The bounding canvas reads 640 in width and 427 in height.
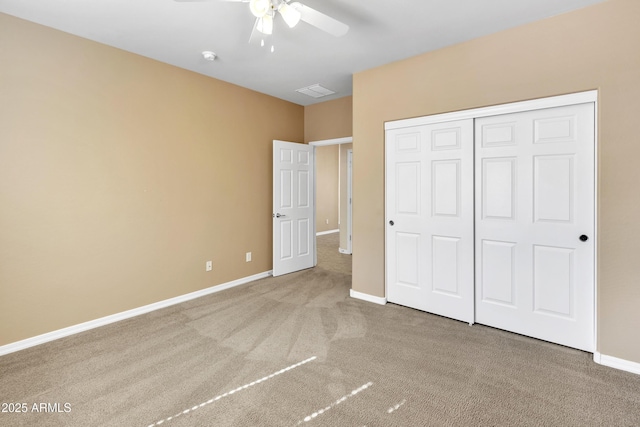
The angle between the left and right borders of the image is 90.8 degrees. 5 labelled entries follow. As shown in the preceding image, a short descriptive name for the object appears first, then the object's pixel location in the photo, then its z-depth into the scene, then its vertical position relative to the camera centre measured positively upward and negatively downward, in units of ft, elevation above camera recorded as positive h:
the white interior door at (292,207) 15.26 +0.12
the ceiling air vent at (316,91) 13.78 +5.40
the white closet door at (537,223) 8.06 -0.40
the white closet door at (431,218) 9.95 -0.29
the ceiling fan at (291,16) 6.42 +4.09
